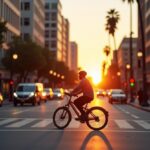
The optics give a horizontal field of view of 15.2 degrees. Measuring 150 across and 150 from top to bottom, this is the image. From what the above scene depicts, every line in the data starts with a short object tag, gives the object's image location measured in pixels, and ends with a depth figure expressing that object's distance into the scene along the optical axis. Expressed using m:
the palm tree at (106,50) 154.12
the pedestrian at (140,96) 52.64
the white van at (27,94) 50.19
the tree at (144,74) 48.78
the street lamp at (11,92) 66.20
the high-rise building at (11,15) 89.09
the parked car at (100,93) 120.19
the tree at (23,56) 80.44
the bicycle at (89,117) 18.78
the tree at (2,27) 45.12
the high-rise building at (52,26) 198.00
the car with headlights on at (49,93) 82.35
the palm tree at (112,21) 105.94
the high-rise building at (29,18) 130.62
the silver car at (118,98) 61.84
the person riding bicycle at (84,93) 18.80
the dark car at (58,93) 88.25
